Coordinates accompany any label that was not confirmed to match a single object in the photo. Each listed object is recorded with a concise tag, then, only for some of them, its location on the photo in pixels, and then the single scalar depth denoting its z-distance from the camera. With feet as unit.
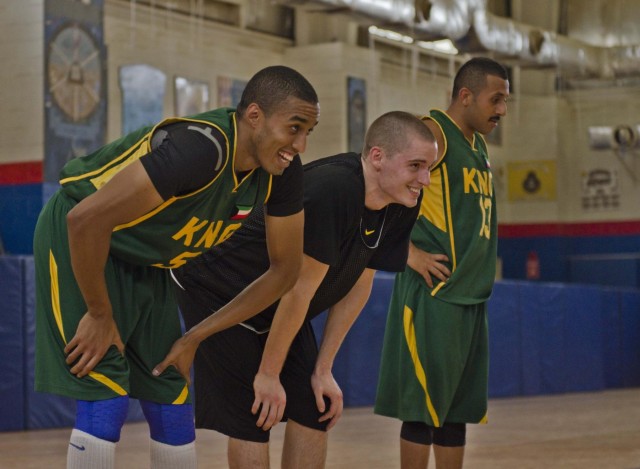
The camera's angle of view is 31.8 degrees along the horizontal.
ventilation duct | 41.09
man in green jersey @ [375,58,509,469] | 13.85
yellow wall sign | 67.05
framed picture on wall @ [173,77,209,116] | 46.26
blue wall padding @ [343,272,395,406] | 32.14
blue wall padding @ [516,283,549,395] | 38.09
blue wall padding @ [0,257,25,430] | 24.29
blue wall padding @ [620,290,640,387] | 46.03
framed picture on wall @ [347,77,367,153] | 50.72
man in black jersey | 11.04
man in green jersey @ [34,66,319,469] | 8.77
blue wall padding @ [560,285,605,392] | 41.09
